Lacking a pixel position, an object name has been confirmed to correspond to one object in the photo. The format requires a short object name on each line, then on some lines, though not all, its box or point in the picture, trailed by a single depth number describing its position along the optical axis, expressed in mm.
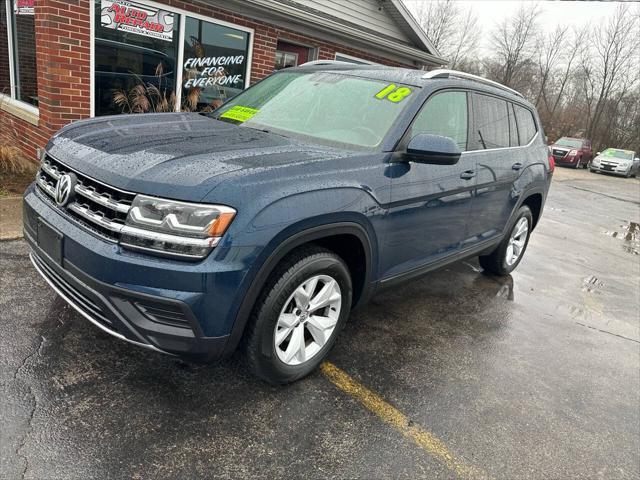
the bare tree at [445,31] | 41219
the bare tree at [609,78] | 34938
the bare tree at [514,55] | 38719
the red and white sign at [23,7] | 6234
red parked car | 25020
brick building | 5762
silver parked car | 24673
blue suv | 2082
